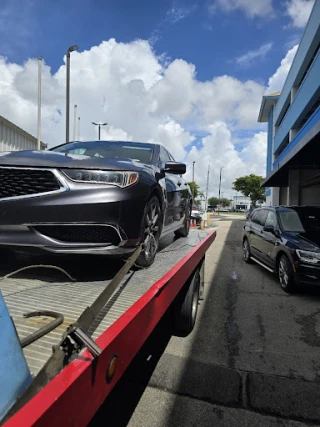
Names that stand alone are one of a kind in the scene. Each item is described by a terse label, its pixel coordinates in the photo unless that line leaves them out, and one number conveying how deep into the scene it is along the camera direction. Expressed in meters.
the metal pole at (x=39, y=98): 16.45
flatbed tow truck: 1.10
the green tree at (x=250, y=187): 59.03
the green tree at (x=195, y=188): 78.77
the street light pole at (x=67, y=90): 13.66
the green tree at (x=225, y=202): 162.25
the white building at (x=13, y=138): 11.35
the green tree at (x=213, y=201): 158.19
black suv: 5.57
